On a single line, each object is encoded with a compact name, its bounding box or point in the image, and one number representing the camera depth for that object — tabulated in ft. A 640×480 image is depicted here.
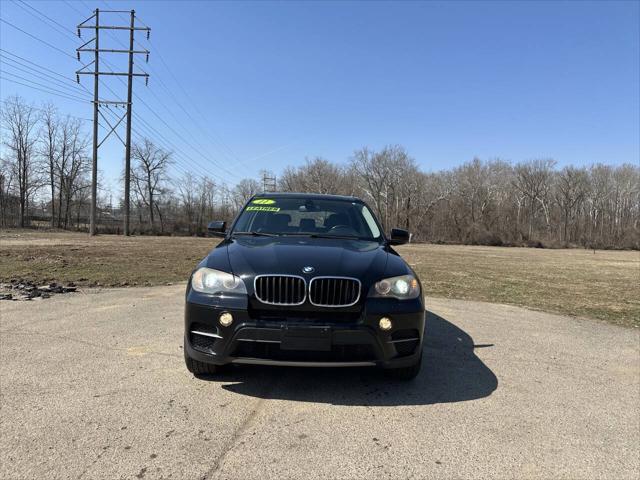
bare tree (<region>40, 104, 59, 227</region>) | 199.52
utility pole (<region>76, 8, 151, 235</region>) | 108.68
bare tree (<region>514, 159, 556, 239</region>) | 267.80
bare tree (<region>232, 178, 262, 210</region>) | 282.93
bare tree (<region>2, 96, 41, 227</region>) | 189.98
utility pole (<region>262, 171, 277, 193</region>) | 269.23
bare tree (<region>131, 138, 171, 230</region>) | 229.04
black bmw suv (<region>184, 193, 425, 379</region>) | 10.13
